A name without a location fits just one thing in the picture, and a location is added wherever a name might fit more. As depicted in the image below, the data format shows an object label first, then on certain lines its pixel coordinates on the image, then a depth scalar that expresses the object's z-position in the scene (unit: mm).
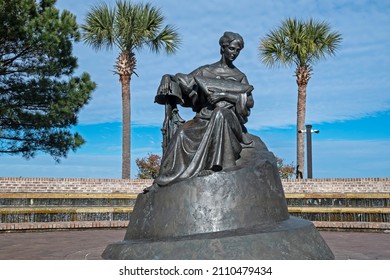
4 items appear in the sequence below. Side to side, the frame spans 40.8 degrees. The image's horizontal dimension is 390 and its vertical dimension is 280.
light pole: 21000
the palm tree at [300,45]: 25422
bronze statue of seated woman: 5477
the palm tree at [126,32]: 23219
